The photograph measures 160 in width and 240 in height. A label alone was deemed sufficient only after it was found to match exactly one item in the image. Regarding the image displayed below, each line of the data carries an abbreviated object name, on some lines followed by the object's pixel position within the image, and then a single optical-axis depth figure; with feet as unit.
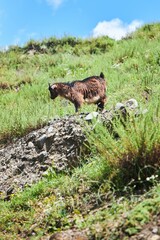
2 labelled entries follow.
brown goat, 50.11
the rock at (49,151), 33.63
